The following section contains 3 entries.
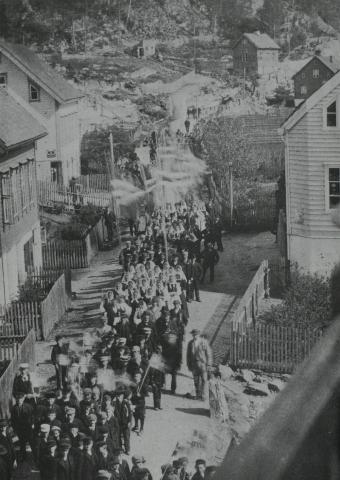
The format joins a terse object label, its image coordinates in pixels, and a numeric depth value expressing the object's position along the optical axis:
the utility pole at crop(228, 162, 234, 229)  24.72
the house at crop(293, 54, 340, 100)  20.88
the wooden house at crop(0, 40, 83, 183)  26.02
